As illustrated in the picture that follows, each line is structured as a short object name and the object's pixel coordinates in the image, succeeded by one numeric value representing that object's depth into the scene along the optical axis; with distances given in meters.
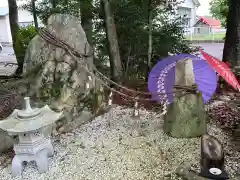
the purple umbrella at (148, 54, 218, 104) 2.53
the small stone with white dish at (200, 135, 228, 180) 1.50
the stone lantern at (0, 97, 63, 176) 1.65
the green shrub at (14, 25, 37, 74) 4.46
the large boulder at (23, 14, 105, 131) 2.33
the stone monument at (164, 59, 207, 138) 2.08
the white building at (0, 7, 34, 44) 13.80
